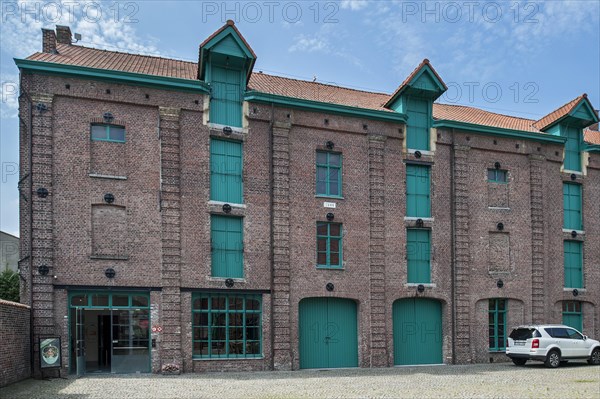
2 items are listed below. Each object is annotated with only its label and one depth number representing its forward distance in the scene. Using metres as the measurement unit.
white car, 22.69
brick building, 20.28
